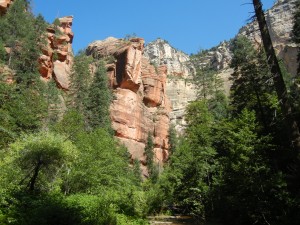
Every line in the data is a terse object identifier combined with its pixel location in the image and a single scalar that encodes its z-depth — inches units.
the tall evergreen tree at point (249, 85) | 1089.3
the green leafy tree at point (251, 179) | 704.4
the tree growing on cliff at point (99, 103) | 2015.3
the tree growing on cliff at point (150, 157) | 2587.8
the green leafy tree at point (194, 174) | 1126.4
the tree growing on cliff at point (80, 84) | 2098.9
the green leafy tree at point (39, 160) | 784.3
